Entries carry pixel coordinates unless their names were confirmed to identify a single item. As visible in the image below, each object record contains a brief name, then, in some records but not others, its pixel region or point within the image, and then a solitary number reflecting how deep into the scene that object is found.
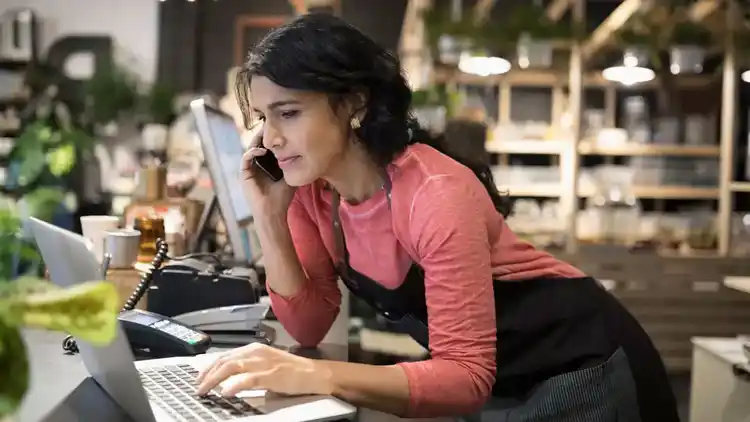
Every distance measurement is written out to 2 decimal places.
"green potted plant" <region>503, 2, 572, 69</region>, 4.44
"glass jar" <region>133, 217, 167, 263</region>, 1.71
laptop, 0.78
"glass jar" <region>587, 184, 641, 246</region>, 4.81
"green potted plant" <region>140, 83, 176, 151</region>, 5.52
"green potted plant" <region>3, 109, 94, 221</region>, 1.47
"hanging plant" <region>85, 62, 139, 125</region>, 5.52
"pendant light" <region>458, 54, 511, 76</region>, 4.44
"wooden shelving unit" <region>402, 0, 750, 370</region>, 4.64
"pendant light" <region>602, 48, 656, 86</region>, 4.48
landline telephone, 1.19
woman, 1.07
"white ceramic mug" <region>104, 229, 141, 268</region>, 1.52
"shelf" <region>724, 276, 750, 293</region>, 2.31
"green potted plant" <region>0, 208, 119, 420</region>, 0.41
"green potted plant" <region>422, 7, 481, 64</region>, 4.41
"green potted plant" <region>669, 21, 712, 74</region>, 4.48
